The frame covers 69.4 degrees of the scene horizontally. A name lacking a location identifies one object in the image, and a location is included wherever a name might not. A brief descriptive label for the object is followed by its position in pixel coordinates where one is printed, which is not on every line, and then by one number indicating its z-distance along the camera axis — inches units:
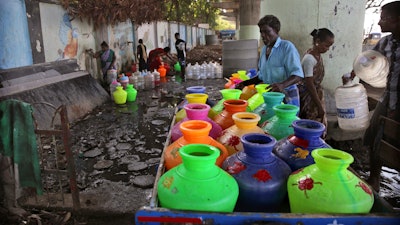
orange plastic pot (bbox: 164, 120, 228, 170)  60.2
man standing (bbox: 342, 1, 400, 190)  110.0
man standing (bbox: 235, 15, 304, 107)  128.0
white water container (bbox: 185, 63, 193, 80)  463.8
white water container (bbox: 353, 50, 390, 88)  124.6
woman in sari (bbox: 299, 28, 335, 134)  146.6
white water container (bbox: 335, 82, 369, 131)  133.9
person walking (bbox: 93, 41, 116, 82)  362.0
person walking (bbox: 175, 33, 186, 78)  474.3
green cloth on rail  101.3
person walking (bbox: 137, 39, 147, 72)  439.8
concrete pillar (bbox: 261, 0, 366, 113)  197.3
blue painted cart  44.6
